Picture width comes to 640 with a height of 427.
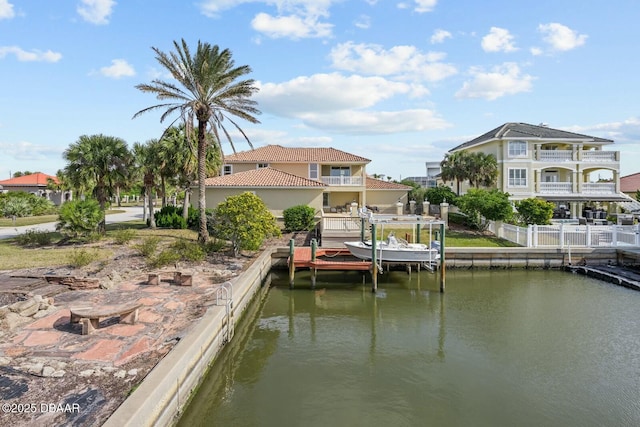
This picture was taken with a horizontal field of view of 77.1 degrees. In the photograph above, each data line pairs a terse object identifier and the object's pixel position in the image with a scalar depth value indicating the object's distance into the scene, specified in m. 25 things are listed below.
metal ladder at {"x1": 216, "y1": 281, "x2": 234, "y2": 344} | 11.28
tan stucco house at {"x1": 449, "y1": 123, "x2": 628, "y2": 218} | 34.66
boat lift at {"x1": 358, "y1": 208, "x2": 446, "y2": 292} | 17.70
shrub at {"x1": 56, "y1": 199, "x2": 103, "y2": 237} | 21.31
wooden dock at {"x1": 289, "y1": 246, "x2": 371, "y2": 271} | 18.53
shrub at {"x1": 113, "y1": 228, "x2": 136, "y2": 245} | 21.02
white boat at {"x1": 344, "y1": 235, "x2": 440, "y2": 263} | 18.62
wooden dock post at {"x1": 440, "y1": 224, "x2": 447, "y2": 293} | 17.72
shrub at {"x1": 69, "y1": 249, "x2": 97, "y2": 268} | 15.91
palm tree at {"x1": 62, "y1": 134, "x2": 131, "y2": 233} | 23.62
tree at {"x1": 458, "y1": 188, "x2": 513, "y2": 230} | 26.25
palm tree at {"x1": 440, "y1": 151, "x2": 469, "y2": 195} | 34.12
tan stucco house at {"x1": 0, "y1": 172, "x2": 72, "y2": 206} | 60.06
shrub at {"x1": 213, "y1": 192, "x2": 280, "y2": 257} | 20.12
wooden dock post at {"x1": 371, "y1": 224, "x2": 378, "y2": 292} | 17.67
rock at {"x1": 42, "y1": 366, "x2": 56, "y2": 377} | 7.29
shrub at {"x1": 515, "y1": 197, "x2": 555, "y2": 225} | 26.66
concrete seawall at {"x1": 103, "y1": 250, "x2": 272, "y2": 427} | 5.85
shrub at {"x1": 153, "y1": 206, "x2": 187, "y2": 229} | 28.61
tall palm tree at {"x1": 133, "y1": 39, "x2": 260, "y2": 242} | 20.91
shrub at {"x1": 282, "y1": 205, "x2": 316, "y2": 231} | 28.70
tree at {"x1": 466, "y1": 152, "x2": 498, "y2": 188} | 33.78
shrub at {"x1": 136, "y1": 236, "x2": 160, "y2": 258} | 18.20
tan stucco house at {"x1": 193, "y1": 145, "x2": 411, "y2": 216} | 30.88
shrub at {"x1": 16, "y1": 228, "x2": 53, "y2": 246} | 21.38
